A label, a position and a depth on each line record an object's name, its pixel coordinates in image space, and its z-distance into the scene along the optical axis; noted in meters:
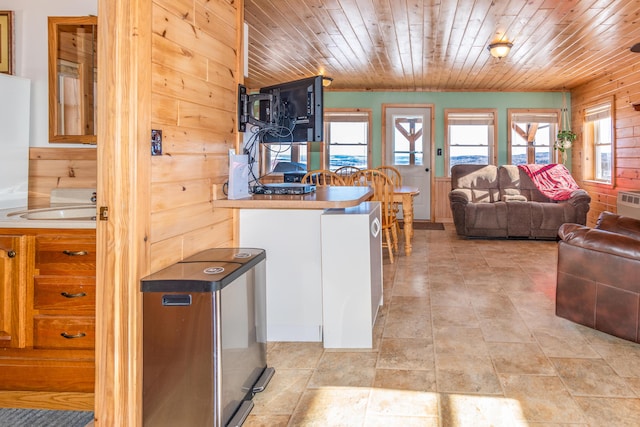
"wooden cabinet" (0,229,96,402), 1.89
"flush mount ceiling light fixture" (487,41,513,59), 4.94
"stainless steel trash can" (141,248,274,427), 1.63
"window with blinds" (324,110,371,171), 8.48
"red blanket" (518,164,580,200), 6.60
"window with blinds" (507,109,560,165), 8.23
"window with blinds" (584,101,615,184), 6.75
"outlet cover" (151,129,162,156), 1.75
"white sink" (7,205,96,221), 2.29
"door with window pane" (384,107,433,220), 8.39
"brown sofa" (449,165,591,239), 6.06
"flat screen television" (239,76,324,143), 2.54
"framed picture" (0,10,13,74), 2.58
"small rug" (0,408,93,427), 1.89
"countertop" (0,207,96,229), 1.89
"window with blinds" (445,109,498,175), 8.35
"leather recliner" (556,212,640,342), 2.53
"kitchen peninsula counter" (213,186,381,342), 2.64
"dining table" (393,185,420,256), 5.02
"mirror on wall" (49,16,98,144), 2.57
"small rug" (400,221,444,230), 7.48
